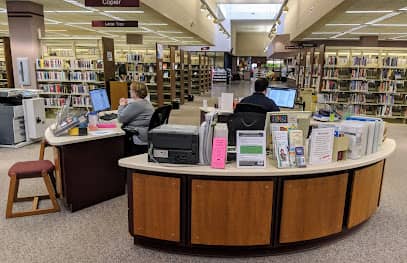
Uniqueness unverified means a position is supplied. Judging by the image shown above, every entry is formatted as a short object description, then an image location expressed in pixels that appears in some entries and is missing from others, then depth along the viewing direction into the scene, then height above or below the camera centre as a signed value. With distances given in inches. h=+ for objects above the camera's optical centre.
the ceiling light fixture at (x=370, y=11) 295.0 +46.2
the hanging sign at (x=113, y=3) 247.3 +40.7
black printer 108.7 -26.2
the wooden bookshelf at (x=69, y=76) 359.9 -17.7
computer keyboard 195.2 -32.4
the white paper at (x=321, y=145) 116.1 -26.8
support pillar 326.6 +20.9
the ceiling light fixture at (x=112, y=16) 378.0 +49.7
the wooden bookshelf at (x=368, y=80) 380.2 -16.0
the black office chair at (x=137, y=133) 176.4 -35.6
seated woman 178.9 -28.2
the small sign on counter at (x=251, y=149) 109.2 -26.9
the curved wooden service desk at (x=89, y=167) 145.3 -46.4
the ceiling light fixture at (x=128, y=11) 328.8 +47.3
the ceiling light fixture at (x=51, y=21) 456.4 +50.5
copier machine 255.1 -43.5
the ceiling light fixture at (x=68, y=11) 366.0 +50.8
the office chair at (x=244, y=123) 122.8 -20.9
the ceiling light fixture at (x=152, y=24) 424.6 +45.7
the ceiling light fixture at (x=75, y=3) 306.3 +51.0
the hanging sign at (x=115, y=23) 356.5 +38.3
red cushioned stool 142.9 -48.5
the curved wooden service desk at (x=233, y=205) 110.1 -46.3
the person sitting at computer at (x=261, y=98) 184.6 -18.5
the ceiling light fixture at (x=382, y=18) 314.3 +47.1
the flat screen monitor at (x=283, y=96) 220.1 -20.8
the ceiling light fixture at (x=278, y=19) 434.3 +70.9
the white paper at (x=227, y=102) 241.9 -27.1
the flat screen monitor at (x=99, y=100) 200.7 -23.4
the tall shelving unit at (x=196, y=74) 661.9 -23.0
